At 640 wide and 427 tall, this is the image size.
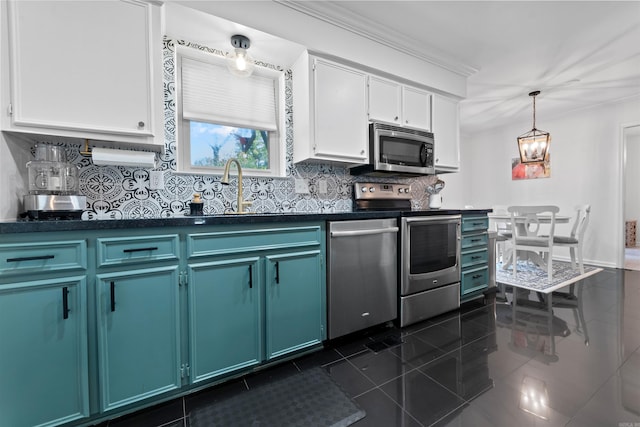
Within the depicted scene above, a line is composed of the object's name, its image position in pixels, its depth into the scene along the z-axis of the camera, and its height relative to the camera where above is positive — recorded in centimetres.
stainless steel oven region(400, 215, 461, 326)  216 -52
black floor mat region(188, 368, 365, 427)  124 -102
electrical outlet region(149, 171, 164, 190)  180 +21
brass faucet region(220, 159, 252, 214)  187 +20
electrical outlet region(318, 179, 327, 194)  247 +21
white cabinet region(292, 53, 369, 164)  214 +83
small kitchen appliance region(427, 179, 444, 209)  308 +16
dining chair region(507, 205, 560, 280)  329 -40
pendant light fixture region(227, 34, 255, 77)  195 +115
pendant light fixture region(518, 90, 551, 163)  326 +76
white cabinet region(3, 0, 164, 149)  129 +76
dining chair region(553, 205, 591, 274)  351 -42
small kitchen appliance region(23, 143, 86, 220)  128 +13
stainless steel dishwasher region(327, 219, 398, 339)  183 -50
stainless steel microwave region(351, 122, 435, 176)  239 +55
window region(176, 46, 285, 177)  201 +77
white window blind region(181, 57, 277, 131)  202 +94
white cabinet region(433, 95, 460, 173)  288 +84
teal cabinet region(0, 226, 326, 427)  107 -51
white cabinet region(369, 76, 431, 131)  244 +104
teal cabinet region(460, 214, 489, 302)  259 -51
